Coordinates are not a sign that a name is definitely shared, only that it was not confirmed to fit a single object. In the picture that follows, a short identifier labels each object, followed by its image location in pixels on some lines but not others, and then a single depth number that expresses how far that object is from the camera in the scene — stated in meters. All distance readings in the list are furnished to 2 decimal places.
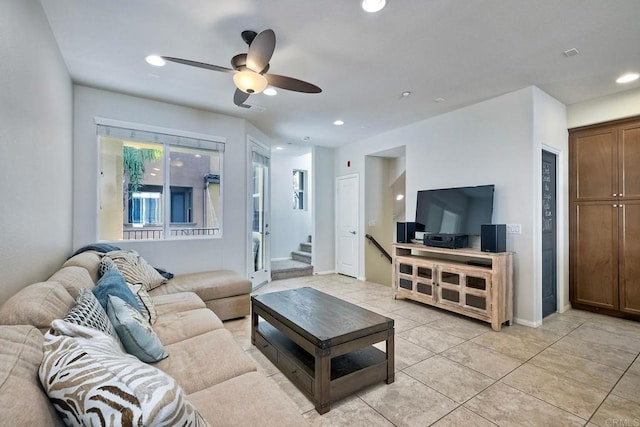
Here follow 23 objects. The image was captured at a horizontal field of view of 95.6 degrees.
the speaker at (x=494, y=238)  3.38
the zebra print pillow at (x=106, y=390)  0.70
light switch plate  3.48
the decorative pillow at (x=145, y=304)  2.11
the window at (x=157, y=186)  3.70
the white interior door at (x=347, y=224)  6.02
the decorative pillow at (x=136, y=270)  2.84
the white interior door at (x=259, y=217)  4.82
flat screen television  3.69
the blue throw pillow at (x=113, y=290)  1.73
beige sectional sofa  0.76
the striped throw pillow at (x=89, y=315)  1.25
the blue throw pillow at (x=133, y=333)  1.55
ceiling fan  2.08
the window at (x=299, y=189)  7.62
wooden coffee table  1.91
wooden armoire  3.53
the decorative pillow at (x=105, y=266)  2.52
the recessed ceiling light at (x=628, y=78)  3.13
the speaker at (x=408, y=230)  4.48
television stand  3.27
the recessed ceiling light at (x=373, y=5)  2.02
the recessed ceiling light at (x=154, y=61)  2.78
